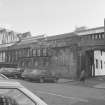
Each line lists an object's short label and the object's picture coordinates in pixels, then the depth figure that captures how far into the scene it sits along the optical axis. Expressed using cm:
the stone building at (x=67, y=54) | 2867
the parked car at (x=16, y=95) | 279
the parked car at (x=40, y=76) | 2228
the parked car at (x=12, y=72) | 2703
